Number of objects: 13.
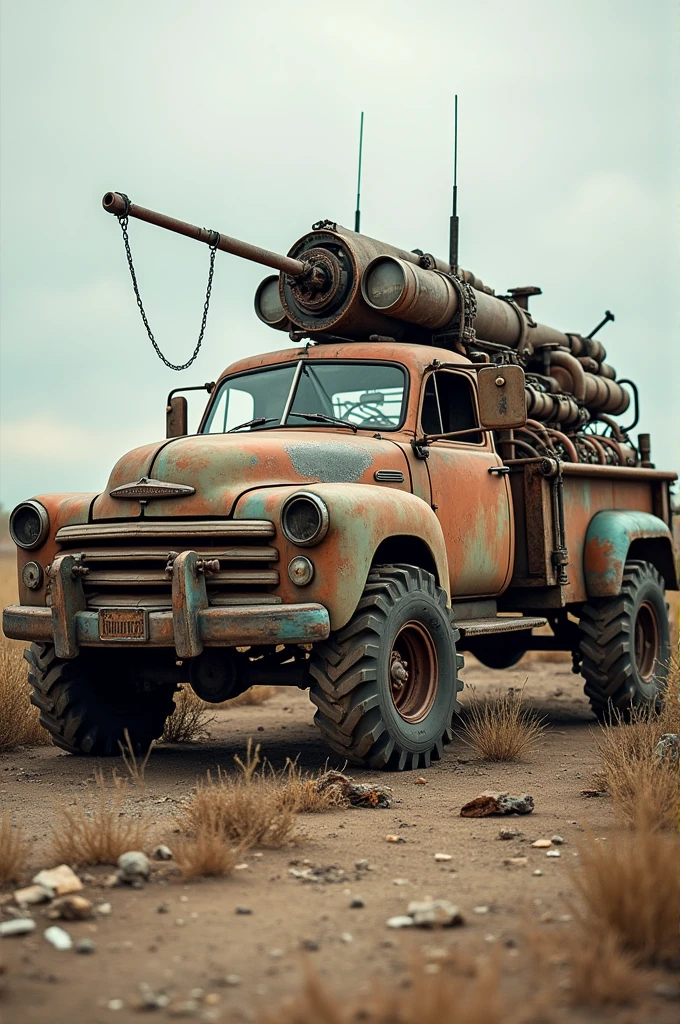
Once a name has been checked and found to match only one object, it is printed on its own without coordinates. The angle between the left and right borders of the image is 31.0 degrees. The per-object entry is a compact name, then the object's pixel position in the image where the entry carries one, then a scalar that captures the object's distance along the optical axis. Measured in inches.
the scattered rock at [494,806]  231.1
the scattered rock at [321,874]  181.6
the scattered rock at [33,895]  164.4
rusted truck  257.4
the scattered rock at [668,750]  250.9
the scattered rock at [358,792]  239.5
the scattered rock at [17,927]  151.4
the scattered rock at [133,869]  175.3
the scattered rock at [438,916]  153.4
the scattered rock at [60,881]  168.9
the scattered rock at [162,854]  191.0
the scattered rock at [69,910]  158.2
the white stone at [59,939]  147.4
